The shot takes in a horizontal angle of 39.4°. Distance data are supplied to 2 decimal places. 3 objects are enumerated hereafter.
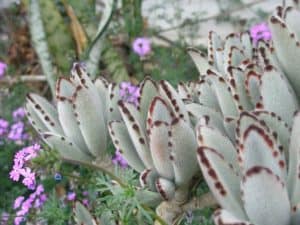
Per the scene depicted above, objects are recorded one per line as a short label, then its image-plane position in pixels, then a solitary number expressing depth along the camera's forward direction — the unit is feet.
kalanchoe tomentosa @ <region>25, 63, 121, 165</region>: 0.92
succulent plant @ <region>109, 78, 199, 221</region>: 0.77
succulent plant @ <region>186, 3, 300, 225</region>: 0.64
